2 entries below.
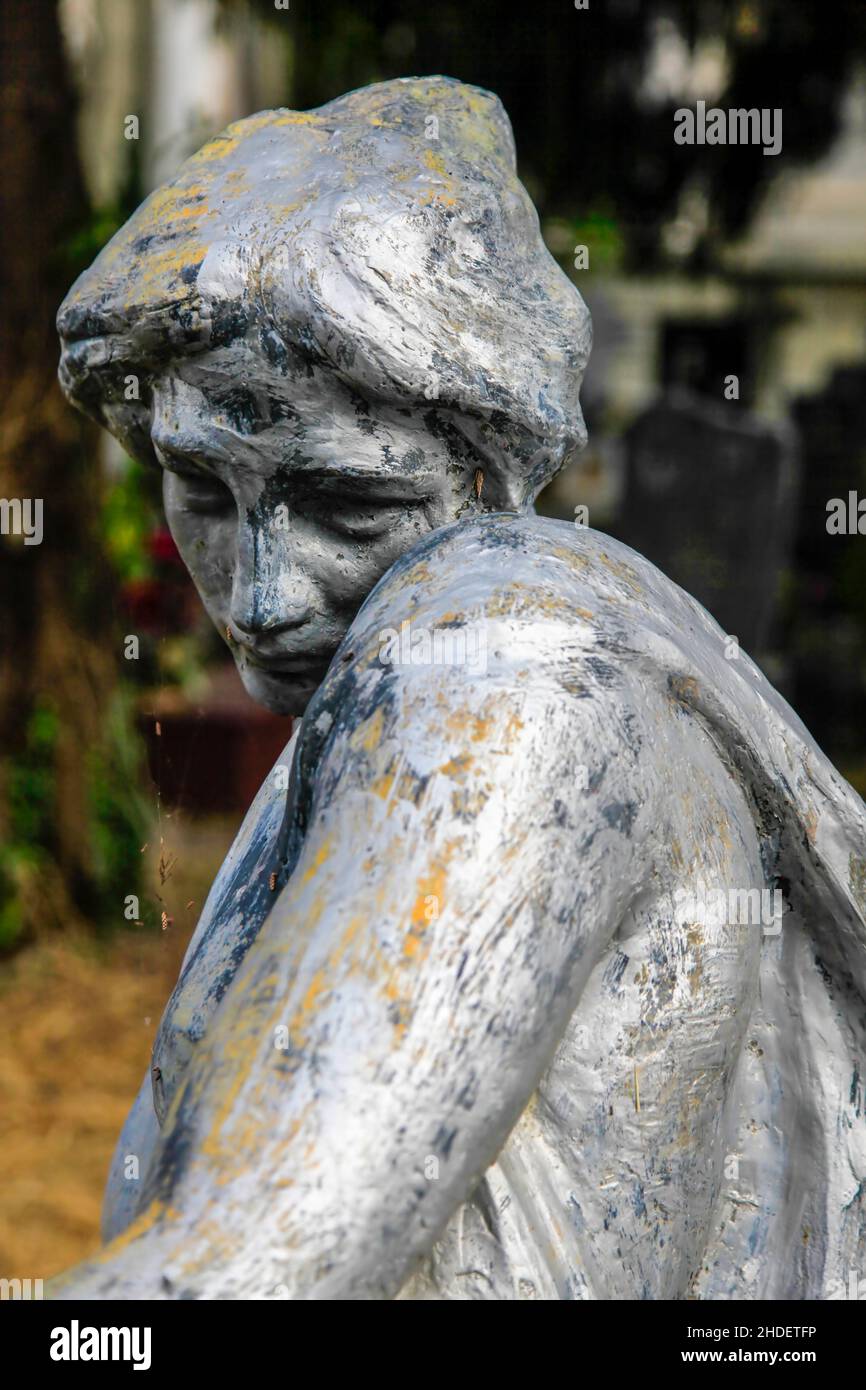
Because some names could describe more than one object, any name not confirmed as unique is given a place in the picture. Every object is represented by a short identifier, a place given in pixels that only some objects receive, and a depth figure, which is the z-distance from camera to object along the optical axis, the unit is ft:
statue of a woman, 3.67
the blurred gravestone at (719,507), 23.63
